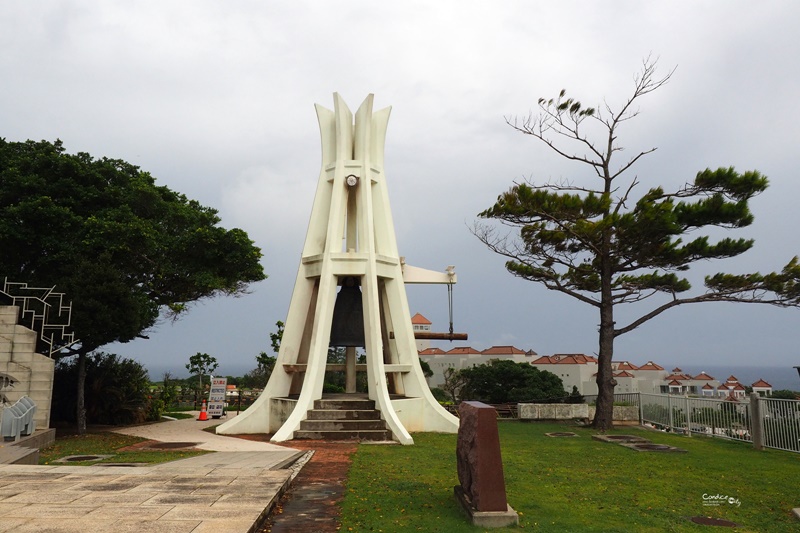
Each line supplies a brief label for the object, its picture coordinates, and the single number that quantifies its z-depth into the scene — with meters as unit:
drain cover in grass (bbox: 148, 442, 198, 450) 13.19
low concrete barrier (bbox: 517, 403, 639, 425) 20.50
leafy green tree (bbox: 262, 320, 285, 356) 28.90
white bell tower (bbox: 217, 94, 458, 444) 16.20
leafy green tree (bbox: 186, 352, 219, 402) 33.61
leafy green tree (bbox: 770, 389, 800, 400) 25.99
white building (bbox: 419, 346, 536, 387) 61.50
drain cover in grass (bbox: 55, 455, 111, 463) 11.02
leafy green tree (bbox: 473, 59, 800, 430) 16.81
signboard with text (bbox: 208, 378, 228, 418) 21.92
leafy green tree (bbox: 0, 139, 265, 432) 16.00
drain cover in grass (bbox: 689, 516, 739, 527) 6.44
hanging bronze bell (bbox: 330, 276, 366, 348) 17.56
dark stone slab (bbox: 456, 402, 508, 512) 6.22
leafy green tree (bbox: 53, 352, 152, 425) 18.22
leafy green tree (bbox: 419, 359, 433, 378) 48.41
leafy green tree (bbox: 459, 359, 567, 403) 38.73
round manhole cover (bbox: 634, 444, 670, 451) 13.14
